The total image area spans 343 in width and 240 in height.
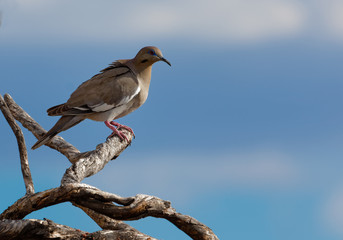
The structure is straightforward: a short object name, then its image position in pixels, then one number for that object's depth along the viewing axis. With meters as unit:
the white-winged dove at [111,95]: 13.27
